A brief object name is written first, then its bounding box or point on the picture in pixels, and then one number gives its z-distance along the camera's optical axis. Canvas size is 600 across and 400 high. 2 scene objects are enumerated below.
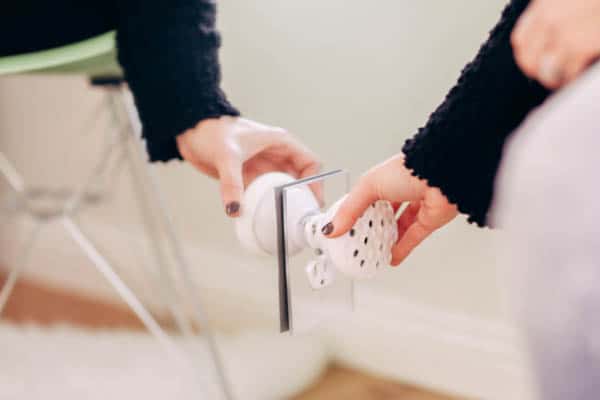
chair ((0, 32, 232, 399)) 1.26
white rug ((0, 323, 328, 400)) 1.58
